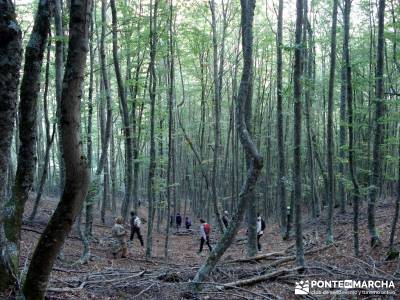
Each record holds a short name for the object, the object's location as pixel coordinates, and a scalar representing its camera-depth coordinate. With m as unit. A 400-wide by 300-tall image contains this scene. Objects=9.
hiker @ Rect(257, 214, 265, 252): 16.30
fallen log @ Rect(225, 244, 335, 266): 10.50
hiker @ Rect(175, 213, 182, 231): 26.89
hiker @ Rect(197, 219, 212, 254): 16.25
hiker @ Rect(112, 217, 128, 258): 13.12
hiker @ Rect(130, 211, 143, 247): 17.00
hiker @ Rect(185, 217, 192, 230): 27.31
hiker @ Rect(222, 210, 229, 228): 19.58
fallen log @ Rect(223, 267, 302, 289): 7.90
